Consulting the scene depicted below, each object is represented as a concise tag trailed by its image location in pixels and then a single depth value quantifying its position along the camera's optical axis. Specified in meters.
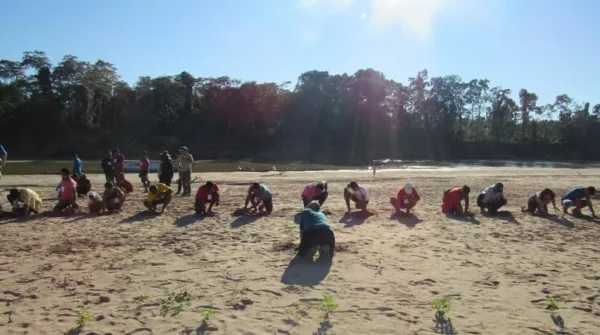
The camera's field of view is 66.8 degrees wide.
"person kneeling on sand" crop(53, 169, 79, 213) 11.59
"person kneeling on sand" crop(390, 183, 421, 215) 11.91
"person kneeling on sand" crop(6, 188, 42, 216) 10.95
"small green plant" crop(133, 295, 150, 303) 5.36
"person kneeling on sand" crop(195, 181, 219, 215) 11.58
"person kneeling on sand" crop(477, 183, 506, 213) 12.29
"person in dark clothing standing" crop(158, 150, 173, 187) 15.85
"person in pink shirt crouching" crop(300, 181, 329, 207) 11.48
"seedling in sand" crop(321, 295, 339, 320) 5.01
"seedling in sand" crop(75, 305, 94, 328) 4.65
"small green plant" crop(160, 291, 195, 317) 5.03
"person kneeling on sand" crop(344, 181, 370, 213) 11.87
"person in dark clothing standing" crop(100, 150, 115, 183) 16.34
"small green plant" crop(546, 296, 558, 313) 5.27
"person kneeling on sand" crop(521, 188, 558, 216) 12.22
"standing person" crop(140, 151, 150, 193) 16.75
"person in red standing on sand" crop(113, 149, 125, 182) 16.13
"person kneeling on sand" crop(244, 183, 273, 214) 11.84
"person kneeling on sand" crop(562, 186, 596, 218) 12.38
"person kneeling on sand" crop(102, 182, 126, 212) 11.77
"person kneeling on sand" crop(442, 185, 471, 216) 12.03
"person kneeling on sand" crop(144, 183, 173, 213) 11.77
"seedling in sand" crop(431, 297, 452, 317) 5.05
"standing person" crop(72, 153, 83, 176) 17.28
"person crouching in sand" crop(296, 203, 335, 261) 7.14
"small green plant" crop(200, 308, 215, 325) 4.75
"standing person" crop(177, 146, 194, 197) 15.25
